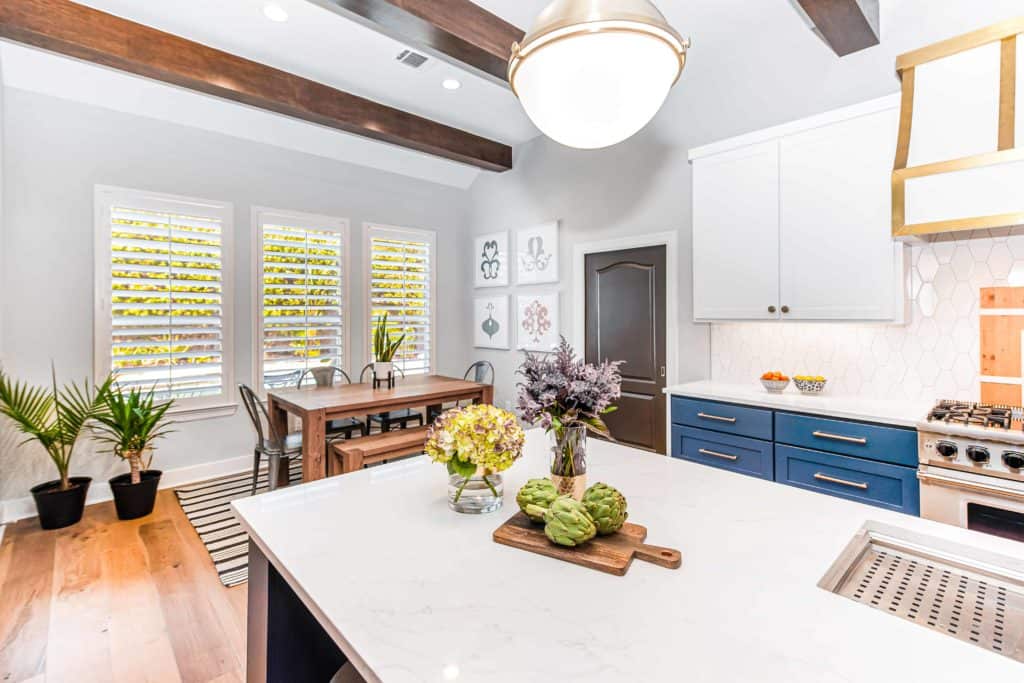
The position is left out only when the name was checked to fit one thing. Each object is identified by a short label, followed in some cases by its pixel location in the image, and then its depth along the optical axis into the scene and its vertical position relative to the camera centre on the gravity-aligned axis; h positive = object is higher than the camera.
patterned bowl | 2.82 -0.25
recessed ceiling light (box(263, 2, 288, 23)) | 2.83 +1.98
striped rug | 2.72 -1.16
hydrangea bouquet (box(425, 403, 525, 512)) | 1.18 -0.25
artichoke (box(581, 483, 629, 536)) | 1.03 -0.35
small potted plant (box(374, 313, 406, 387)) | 4.10 -0.11
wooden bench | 3.14 -0.69
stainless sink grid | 0.85 -0.49
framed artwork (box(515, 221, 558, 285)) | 4.60 +0.89
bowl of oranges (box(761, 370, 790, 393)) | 2.88 -0.23
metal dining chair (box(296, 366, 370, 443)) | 4.04 -0.65
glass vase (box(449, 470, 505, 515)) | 1.23 -0.38
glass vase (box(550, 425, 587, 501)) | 1.24 -0.31
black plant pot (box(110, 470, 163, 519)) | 3.28 -1.01
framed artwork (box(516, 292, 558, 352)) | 4.64 +0.23
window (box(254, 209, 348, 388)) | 4.34 +0.50
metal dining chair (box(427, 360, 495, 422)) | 5.32 -0.30
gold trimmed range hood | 2.04 +0.92
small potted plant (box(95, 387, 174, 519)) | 3.27 -0.65
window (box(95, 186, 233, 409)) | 3.63 +0.42
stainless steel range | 1.93 -0.53
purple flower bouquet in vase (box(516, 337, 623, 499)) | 1.17 -0.13
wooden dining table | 3.22 -0.40
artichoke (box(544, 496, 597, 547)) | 0.99 -0.37
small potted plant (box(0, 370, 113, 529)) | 3.04 -0.53
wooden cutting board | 0.96 -0.42
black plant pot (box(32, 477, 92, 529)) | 3.12 -1.00
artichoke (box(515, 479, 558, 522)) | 1.10 -0.35
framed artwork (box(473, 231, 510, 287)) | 5.20 +0.95
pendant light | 1.09 +0.67
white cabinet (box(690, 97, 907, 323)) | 2.49 +0.69
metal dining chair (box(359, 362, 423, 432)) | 4.35 -0.66
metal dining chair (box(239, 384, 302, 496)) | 3.42 -0.70
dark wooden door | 3.81 +0.11
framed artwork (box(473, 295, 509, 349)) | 5.21 +0.26
